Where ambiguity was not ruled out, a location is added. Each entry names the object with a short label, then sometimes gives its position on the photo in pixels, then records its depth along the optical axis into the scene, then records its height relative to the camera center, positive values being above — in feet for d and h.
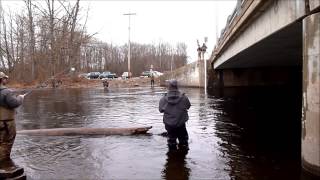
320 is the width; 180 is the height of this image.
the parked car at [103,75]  165.93 +4.46
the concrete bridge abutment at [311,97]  15.27 -1.00
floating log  25.98 -4.51
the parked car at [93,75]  165.43 +4.56
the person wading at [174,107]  20.10 -1.86
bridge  15.46 +4.11
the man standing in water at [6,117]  15.58 -1.81
